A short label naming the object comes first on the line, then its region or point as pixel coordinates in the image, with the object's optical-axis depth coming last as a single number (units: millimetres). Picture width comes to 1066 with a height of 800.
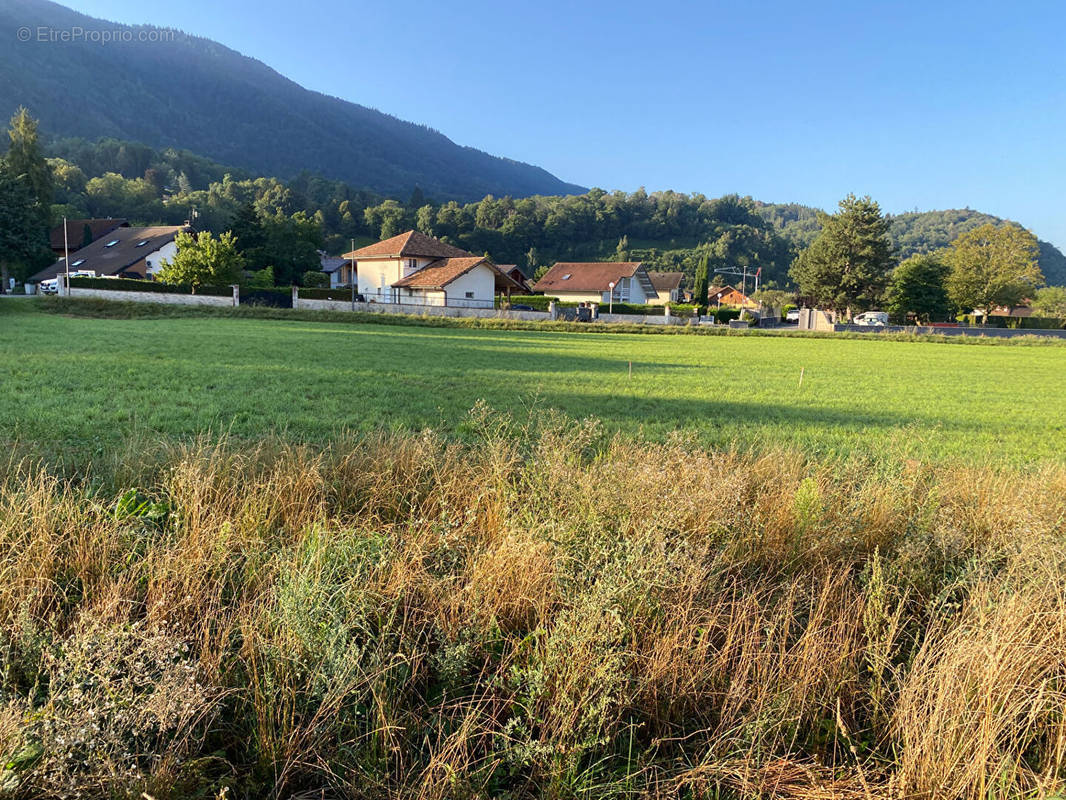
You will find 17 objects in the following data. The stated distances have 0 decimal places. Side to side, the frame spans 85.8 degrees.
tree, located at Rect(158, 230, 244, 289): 43281
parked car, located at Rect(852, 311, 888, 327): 67438
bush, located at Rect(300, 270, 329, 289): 58466
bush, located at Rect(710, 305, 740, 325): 58250
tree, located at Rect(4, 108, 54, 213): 56500
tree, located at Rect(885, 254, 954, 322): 59375
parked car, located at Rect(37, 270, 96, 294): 43931
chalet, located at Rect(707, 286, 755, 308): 103125
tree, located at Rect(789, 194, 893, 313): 58188
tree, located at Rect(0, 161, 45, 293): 48625
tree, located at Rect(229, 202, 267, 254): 55550
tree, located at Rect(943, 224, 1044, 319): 62344
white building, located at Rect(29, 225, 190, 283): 57781
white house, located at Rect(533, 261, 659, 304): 70625
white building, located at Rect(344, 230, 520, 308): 49531
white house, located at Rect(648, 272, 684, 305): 85438
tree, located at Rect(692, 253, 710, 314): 71000
